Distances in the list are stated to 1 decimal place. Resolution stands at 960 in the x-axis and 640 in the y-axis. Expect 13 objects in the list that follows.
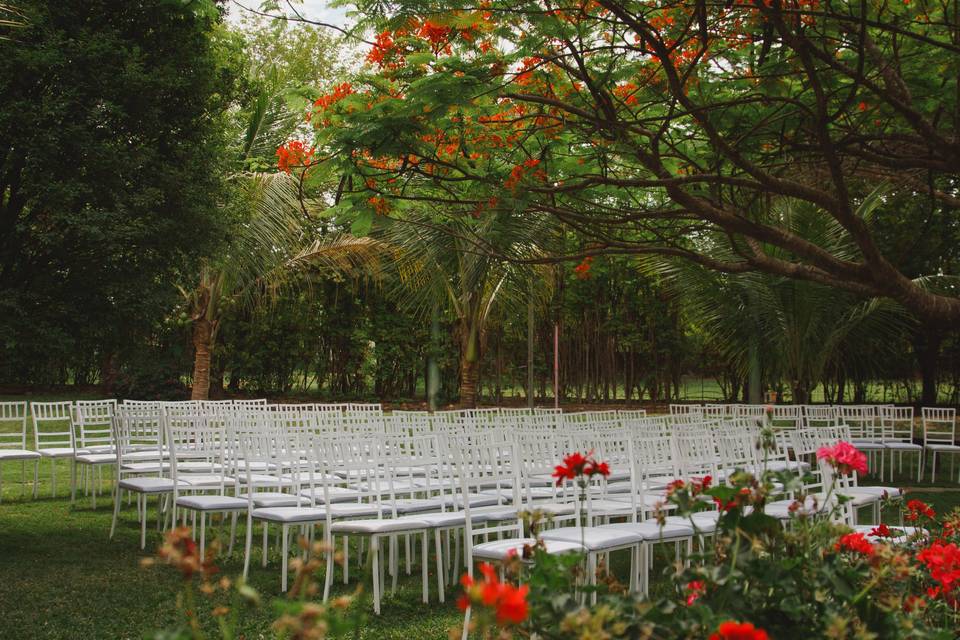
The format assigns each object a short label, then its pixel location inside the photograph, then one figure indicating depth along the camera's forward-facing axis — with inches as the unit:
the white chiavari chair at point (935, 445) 462.6
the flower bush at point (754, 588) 70.4
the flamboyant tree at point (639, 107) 224.7
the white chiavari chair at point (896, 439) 469.4
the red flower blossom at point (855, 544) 104.4
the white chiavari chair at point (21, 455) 343.9
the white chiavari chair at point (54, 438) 376.5
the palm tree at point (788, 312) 536.7
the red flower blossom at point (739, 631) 58.7
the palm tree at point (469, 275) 485.1
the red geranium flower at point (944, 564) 93.2
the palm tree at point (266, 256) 593.3
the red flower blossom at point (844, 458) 97.0
